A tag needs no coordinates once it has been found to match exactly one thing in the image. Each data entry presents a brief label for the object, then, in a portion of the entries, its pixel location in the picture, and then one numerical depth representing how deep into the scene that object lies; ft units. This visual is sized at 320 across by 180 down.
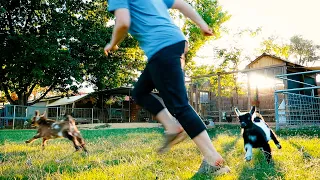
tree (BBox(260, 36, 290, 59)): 90.38
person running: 7.86
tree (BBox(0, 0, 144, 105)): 71.00
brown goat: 18.26
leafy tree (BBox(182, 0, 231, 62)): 88.38
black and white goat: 13.52
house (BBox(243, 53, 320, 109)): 51.03
